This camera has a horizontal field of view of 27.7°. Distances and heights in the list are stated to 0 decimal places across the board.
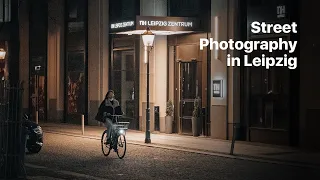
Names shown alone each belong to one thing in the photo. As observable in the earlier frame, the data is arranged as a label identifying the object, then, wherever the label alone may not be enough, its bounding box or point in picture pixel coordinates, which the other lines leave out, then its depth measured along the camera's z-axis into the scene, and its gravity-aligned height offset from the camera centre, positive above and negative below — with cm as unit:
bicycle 1840 -133
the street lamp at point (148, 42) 2289 +174
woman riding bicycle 1858 -57
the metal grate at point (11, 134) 1291 -87
